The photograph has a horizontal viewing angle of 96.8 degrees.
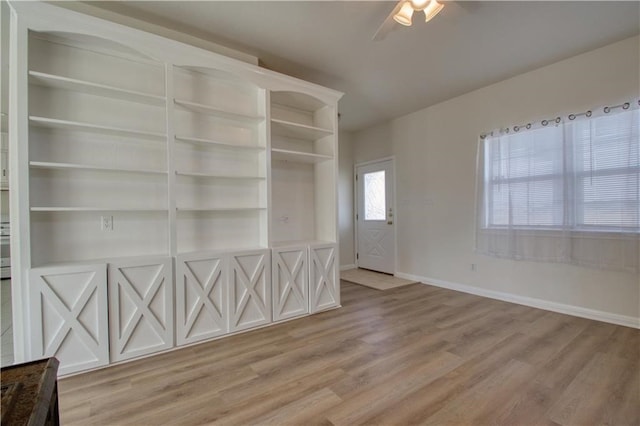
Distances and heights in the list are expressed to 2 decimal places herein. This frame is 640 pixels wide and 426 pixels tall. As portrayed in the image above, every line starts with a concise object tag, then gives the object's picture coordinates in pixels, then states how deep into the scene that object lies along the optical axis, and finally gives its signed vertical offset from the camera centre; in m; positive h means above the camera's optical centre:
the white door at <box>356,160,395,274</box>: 5.32 -0.11
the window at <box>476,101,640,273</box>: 2.82 +0.21
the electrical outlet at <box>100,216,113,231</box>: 2.50 -0.08
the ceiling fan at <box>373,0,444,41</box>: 2.08 +1.49
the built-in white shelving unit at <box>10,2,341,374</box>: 2.10 +0.16
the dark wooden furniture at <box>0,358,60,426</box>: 0.62 -0.44
